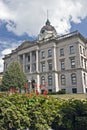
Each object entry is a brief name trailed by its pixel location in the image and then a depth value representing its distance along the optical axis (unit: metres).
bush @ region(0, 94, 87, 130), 4.35
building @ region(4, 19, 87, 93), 24.24
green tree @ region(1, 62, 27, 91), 21.87
